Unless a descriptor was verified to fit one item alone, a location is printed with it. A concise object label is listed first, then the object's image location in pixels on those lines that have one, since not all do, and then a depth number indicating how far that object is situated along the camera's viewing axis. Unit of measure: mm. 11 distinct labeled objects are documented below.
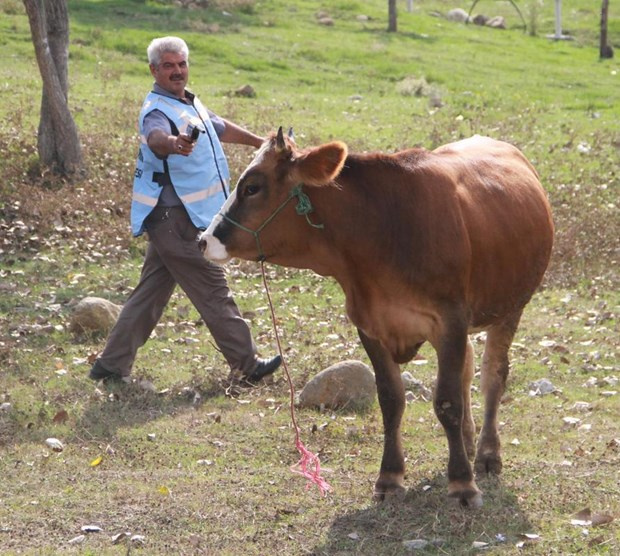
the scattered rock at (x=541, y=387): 19656
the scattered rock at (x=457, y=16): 73000
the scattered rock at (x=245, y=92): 44375
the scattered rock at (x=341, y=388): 18469
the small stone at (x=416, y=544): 12930
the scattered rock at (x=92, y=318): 22202
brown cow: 13883
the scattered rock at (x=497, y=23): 71375
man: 18306
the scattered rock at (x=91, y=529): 13398
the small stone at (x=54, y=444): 16750
